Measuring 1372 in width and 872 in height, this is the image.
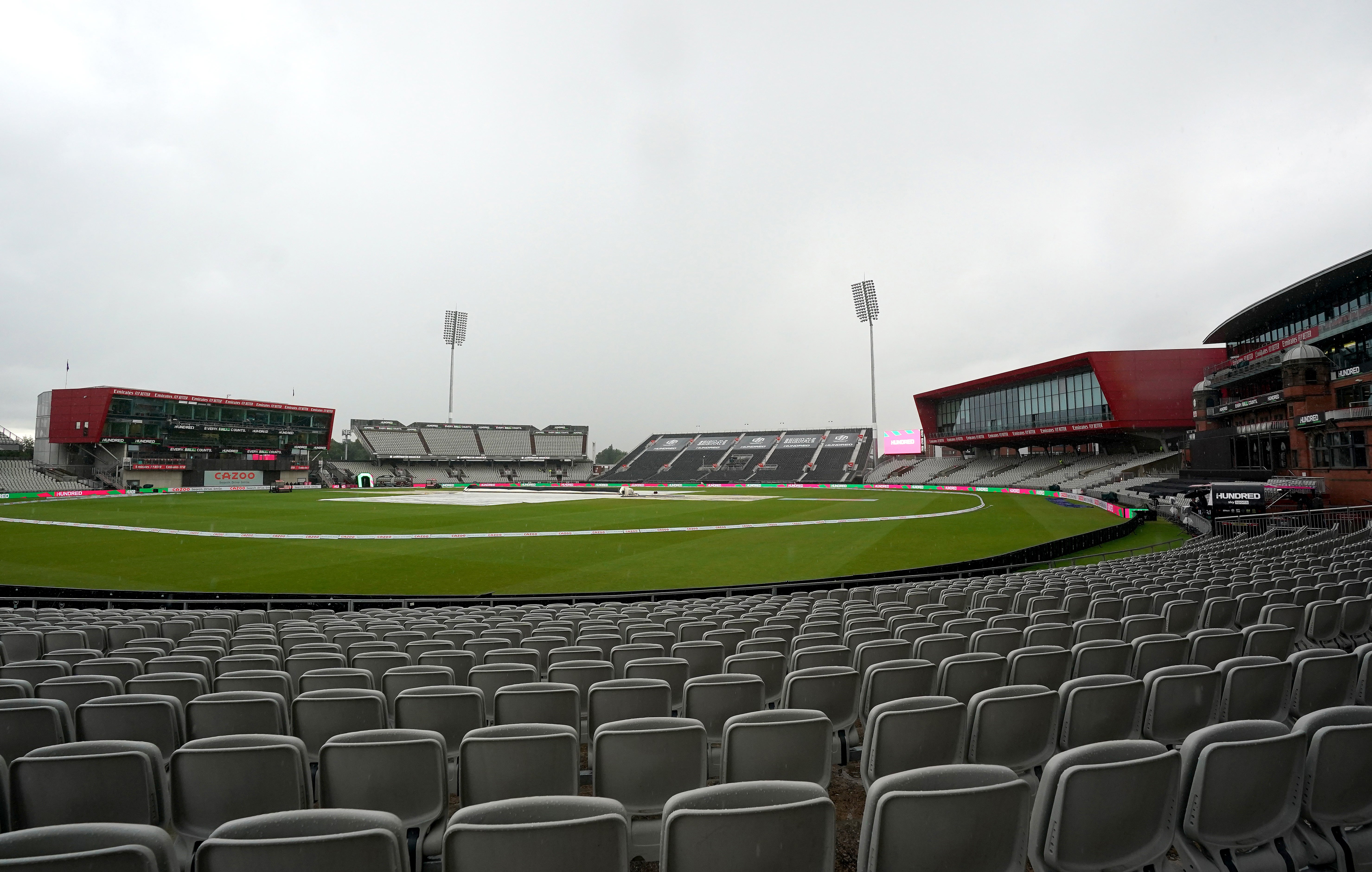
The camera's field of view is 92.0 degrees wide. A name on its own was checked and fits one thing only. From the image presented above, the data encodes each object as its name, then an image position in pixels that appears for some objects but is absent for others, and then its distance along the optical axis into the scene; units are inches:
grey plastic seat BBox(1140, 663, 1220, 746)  153.0
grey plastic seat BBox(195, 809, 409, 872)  76.5
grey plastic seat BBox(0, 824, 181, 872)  71.1
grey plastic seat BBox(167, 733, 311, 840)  115.2
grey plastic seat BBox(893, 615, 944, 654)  258.1
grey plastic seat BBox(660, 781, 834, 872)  82.8
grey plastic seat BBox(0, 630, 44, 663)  314.3
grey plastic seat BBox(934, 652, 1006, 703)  184.2
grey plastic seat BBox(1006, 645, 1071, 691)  190.1
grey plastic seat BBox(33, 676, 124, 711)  190.5
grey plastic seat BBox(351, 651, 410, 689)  237.1
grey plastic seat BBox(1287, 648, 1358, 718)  163.9
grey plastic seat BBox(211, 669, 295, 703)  197.2
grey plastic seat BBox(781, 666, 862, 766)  171.3
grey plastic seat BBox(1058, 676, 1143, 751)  149.3
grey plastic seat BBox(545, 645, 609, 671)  248.1
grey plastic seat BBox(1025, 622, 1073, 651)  245.9
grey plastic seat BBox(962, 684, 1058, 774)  139.6
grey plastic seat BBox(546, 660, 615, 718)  211.0
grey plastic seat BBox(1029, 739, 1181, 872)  97.7
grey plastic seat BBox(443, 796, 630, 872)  78.8
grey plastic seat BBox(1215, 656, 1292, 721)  159.0
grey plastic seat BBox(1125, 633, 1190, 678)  205.6
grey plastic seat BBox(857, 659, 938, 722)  180.1
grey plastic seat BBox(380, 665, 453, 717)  193.3
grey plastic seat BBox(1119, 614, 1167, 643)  260.4
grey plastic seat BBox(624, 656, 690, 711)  205.9
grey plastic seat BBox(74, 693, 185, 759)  153.8
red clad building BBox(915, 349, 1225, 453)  2470.5
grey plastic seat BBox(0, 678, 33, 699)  193.5
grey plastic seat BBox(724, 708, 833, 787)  125.6
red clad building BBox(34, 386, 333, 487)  2982.3
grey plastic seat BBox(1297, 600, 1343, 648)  266.2
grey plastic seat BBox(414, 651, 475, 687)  235.6
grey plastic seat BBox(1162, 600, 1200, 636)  284.4
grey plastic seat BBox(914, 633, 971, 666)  225.5
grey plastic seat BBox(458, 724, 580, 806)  120.5
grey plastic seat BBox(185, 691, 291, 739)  158.9
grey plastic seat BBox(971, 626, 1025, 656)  239.8
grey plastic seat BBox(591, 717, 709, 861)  123.0
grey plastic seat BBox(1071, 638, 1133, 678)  198.1
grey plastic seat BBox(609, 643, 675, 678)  243.9
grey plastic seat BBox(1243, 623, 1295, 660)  219.8
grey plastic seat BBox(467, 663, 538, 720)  206.5
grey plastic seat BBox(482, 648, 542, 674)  253.3
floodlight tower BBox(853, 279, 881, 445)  3449.8
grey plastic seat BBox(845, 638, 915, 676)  218.2
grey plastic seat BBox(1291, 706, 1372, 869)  112.1
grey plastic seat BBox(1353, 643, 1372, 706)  179.0
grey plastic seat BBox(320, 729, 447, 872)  118.8
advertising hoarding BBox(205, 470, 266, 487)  3154.5
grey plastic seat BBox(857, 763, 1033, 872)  87.0
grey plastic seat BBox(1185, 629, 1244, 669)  206.2
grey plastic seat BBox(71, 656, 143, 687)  229.6
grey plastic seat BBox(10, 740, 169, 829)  110.1
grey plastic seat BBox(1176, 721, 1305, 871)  105.8
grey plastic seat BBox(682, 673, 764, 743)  171.5
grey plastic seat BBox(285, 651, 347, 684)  241.0
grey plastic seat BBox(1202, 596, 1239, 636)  290.7
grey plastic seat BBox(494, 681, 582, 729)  158.2
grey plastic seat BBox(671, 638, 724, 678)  245.3
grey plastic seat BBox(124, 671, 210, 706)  191.5
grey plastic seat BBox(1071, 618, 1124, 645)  251.0
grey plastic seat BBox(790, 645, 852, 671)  228.1
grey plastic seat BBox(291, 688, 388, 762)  160.1
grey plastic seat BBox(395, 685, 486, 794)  158.4
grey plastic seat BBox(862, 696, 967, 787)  131.4
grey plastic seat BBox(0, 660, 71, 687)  229.6
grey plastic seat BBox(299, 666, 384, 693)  198.5
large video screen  4229.8
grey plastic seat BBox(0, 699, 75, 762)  147.3
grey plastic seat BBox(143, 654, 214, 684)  230.1
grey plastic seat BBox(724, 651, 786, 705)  212.2
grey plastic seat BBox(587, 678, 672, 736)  165.0
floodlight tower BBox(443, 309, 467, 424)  4227.4
